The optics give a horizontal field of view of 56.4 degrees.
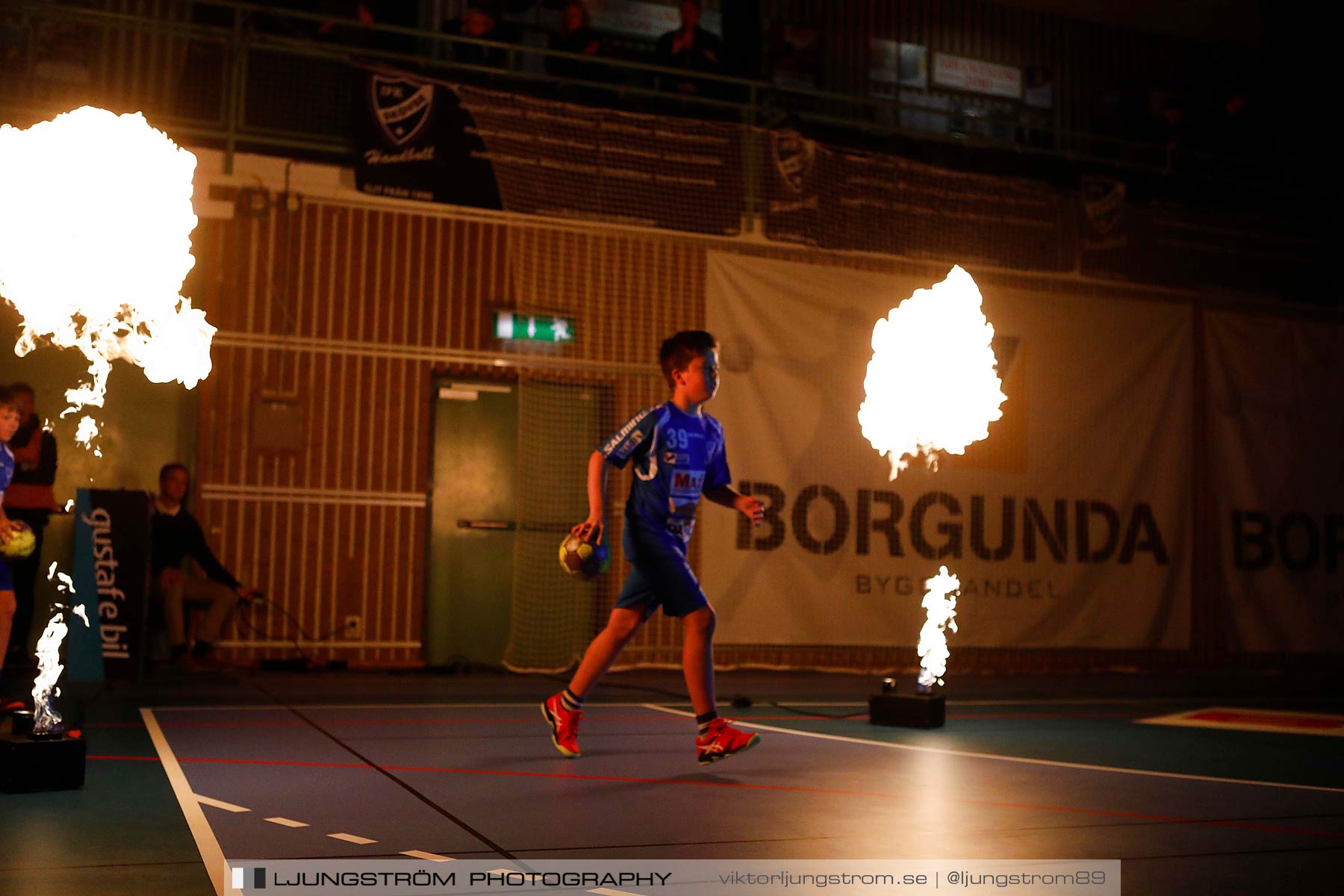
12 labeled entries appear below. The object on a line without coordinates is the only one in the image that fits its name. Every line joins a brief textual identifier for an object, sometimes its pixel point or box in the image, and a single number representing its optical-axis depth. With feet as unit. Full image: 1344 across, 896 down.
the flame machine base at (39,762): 15.90
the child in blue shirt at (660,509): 20.30
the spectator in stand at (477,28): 42.91
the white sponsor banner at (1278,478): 49.11
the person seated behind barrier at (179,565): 35.27
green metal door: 40.65
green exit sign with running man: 41.42
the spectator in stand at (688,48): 44.68
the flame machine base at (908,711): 26.30
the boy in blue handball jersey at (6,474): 19.86
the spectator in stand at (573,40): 43.62
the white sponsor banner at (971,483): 42.88
